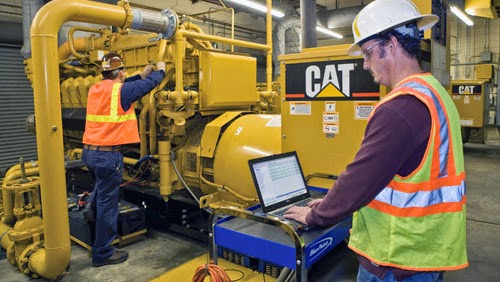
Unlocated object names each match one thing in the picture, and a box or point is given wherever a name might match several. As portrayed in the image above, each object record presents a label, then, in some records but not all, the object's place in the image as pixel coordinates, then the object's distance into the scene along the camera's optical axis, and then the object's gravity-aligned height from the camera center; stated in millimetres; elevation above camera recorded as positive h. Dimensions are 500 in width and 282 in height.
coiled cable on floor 1873 -794
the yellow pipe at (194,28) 4502 +994
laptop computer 2057 -413
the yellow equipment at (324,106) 2791 +18
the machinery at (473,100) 10641 +142
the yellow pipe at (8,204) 3801 -864
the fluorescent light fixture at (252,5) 8115 +2296
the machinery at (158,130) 3127 -185
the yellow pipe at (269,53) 5091 +764
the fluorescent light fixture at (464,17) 9834 +2426
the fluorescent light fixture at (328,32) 11777 +2464
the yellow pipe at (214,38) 3881 +796
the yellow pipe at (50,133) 3055 -139
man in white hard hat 1254 -217
